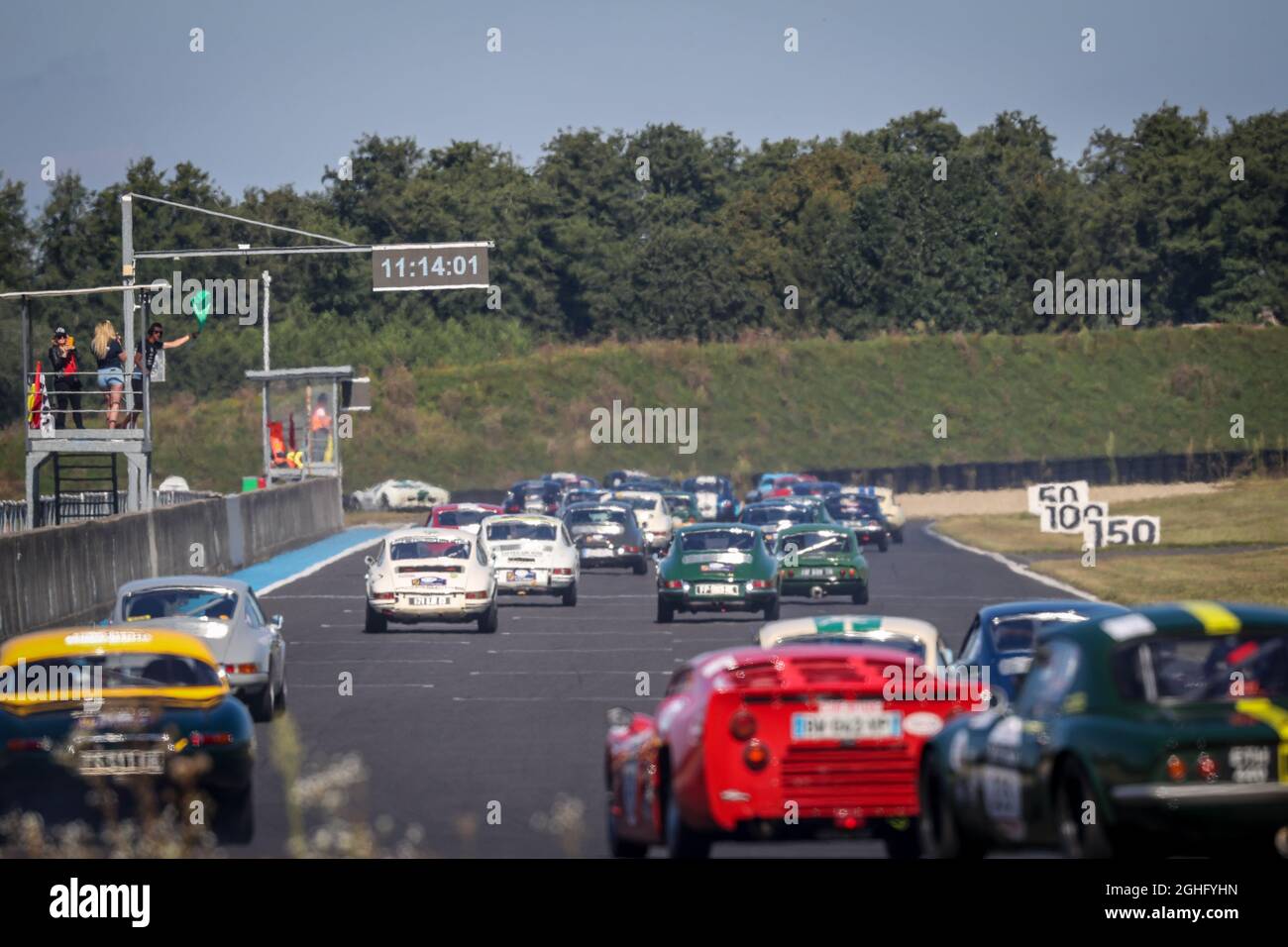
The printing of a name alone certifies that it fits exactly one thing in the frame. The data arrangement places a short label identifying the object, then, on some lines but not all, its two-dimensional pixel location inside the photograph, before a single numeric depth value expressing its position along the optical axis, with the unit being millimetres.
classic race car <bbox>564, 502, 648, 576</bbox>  46719
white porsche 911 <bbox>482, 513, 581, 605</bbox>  37812
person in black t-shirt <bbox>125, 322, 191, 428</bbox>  43500
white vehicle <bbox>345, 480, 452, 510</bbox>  85938
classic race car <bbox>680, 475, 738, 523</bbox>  67562
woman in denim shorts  43219
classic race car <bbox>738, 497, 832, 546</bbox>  49125
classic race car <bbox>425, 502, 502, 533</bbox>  46562
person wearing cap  42625
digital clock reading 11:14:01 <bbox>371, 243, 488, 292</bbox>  50562
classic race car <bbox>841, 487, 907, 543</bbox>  60125
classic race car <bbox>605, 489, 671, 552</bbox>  53625
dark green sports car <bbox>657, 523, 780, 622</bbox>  33719
